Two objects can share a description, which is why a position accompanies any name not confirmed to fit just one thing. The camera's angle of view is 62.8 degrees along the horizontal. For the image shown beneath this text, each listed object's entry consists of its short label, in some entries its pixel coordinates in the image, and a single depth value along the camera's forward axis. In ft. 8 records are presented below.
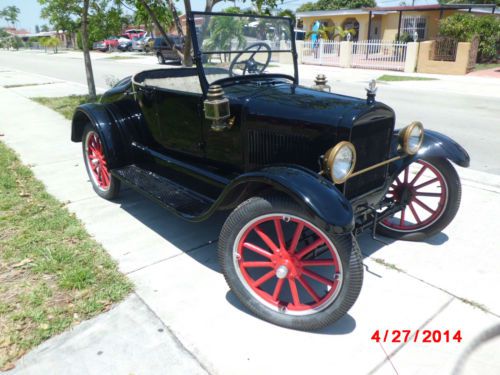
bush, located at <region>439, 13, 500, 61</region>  55.16
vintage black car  7.26
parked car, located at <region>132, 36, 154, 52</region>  105.39
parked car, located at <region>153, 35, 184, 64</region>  75.82
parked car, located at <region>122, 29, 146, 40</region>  126.27
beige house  73.05
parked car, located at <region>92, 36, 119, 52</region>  119.85
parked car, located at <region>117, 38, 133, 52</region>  117.08
